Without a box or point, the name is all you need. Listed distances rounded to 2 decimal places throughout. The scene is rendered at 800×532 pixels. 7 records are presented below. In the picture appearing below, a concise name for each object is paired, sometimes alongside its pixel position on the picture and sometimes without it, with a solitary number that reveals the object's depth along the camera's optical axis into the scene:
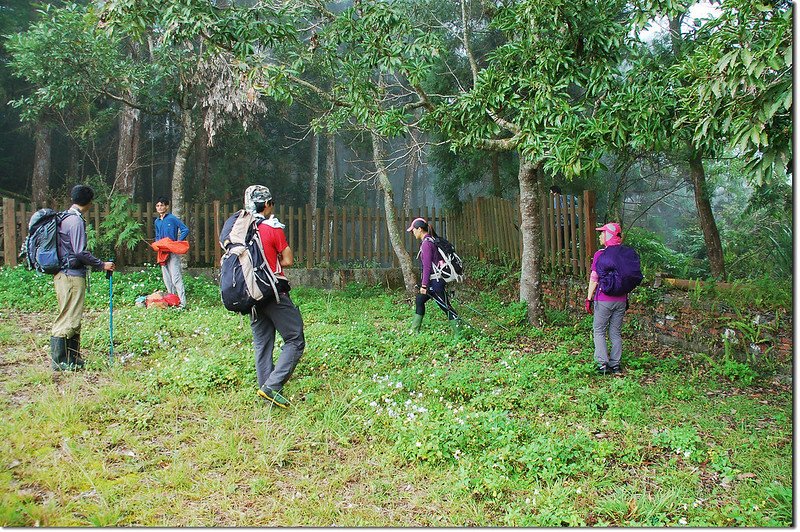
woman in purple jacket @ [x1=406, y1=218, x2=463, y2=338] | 6.90
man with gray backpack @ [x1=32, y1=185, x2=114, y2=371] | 5.23
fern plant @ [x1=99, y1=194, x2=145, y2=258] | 10.95
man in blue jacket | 8.73
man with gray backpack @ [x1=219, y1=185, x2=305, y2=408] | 4.28
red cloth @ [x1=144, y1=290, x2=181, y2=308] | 8.66
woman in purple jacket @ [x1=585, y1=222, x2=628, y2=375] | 5.86
